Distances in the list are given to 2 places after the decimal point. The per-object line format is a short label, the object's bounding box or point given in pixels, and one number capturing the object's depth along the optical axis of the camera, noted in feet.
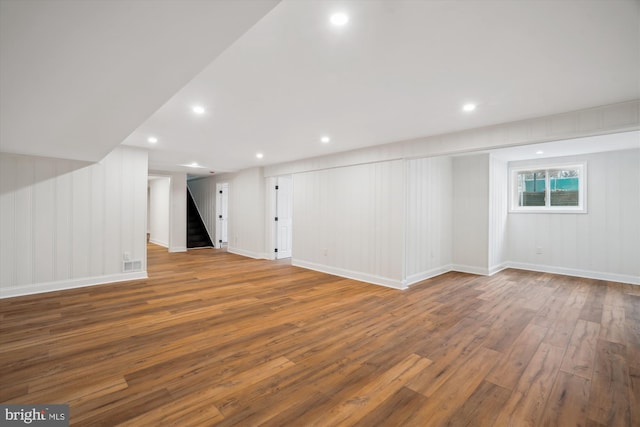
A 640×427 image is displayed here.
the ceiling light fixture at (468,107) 9.96
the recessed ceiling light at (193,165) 23.39
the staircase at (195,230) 32.67
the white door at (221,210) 32.50
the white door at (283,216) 25.62
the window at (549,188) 19.30
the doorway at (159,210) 32.14
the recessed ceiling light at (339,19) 5.26
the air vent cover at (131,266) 16.87
